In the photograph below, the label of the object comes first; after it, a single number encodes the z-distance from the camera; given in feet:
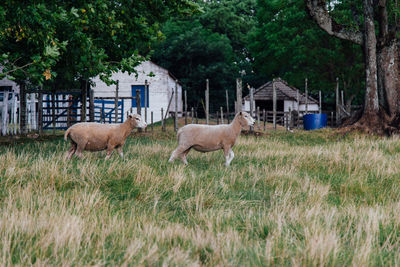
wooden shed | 124.06
